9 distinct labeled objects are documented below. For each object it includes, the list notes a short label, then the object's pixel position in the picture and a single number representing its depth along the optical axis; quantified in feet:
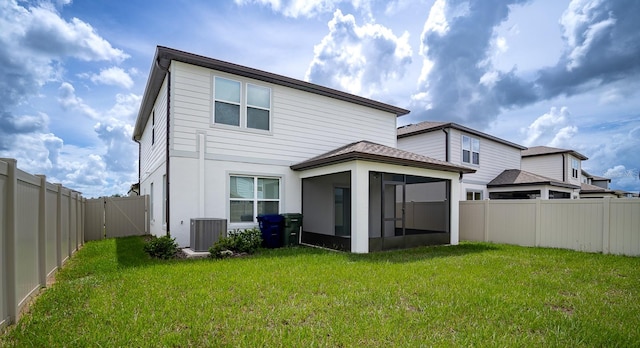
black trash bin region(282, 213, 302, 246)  33.45
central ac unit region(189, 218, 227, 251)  29.07
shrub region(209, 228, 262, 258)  27.07
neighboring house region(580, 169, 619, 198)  90.17
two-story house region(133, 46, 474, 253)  31.04
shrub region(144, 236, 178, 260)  26.99
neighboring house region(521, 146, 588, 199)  79.56
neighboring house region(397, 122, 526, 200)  57.67
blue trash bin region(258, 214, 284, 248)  32.94
